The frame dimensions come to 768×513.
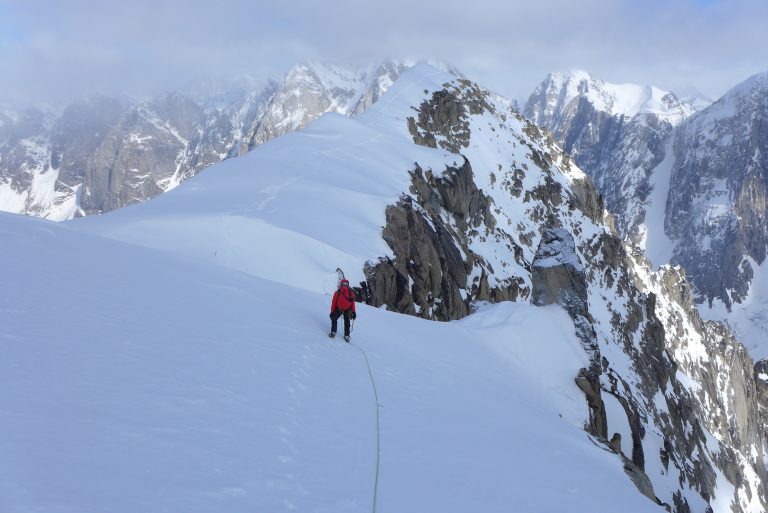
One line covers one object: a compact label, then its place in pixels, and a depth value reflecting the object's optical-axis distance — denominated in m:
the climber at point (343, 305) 12.10
